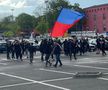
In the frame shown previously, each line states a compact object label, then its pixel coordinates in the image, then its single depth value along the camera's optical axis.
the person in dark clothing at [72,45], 17.79
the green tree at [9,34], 81.30
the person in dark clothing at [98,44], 21.78
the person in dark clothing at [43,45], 15.42
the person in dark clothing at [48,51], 14.99
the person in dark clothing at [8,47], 20.87
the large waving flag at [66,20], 14.01
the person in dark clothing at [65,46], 21.18
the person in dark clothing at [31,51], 16.92
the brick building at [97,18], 66.15
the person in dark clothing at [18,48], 19.28
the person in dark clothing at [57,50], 14.49
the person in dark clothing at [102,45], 21.37
